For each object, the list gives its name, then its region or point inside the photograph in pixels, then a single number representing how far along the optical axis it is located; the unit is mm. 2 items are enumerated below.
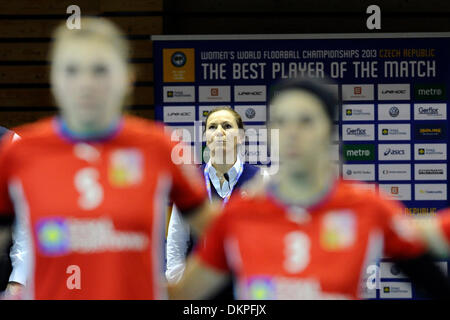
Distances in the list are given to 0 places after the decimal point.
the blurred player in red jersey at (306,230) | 10418
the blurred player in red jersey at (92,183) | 10424
